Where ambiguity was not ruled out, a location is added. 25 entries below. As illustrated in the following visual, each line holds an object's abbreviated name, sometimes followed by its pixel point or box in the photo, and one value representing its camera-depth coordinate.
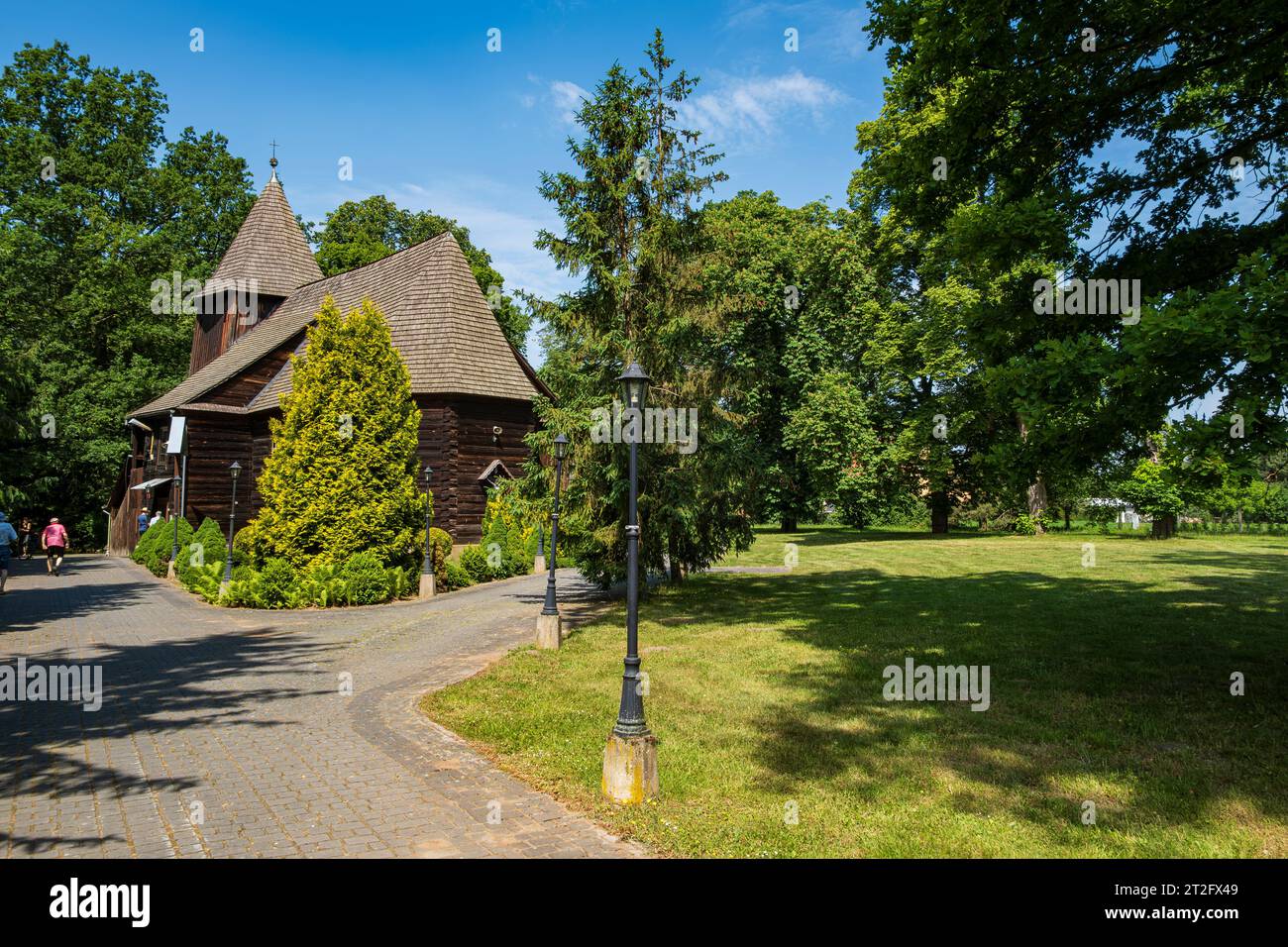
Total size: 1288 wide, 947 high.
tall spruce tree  15.90
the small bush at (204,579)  19.73
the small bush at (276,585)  17.94
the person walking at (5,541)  20.00
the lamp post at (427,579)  19.84
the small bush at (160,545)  26.84
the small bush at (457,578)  21.47
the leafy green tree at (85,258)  38.69
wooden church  27.05
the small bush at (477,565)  22.55
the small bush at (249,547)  19.62
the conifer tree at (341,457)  18.95
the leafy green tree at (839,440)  35.09
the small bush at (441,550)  21.02
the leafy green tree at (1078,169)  7.82
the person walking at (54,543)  26.62
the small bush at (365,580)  18.42
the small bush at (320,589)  18.09
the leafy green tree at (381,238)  49.41
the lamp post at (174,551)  25.30
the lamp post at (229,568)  19.33
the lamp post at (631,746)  6.19
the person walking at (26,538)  34.34
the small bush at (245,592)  17.98
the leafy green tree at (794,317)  37.25
